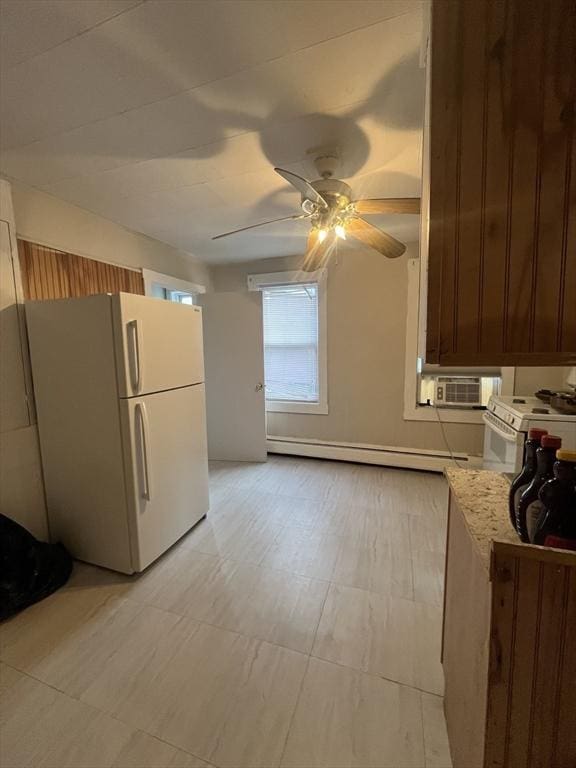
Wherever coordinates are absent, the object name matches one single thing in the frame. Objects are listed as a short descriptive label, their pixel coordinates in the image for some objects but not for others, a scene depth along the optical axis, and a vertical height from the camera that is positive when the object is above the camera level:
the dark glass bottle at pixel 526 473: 0.82 -0.35
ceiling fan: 1.68 +0.74
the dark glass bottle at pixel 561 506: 0.67 -0.35
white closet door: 3.59 -0.33
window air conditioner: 3.18 -0.49
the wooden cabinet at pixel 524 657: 0.64 -0.67
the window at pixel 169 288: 2.96 +0.61
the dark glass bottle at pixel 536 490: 0.73 -0.35
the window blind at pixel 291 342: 3.69 +0.04
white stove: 2.12 -0.60
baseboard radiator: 3.25 -1.20
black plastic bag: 1.66 -1.22
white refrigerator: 1.78 -0.43
